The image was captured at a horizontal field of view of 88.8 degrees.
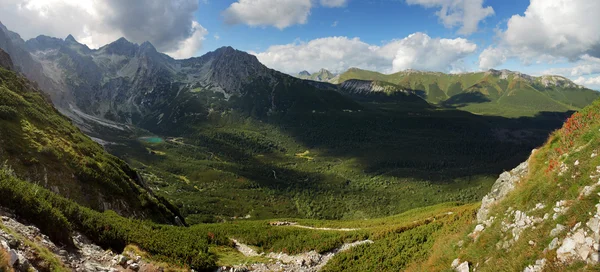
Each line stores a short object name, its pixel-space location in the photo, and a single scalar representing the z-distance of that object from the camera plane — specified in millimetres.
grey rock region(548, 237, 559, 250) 16016
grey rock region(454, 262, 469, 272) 20531
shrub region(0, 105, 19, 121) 59625
